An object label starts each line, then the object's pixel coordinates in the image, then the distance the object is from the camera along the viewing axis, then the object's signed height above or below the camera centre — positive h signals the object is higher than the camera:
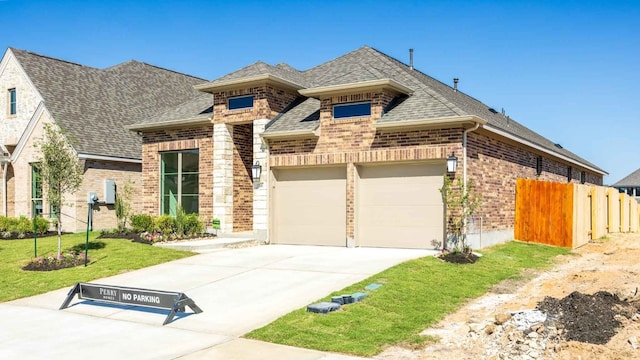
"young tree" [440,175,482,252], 15.49 -0.71
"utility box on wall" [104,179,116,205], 24.72 -0.43
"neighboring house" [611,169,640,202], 64.31 -0.30
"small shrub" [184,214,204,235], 20.14 -1.55
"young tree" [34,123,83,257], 15.89 +0.37
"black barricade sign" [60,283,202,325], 9.90 -2.13
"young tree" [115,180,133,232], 21.45 -0.91
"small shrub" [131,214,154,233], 20.38 -1.48
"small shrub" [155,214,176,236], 20.14 -1.53
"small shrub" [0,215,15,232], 23.30 -1.68
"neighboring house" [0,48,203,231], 24.69 +2.68
